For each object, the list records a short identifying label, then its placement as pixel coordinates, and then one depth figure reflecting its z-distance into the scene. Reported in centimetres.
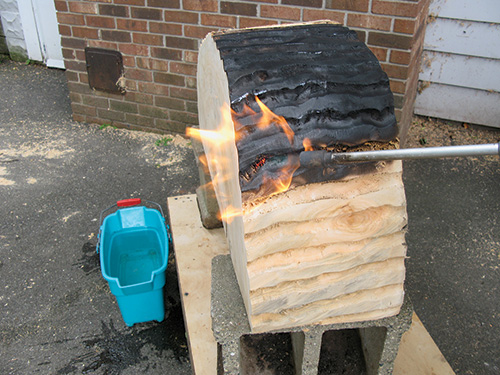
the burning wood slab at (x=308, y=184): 152
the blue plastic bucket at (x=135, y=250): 262
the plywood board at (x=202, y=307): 215
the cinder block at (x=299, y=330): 176
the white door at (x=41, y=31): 565
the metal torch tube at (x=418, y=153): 108
